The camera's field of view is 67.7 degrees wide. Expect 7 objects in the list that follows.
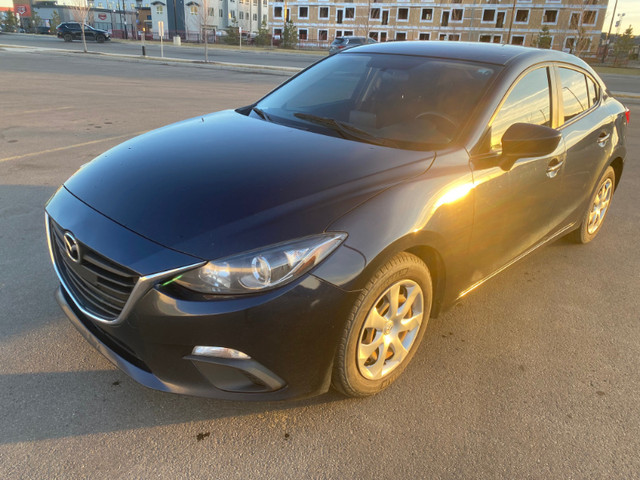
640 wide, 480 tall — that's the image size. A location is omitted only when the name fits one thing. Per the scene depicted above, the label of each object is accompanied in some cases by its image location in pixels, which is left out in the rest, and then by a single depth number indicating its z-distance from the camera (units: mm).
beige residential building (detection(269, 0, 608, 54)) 57875
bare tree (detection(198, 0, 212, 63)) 64412
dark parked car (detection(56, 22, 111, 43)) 43719
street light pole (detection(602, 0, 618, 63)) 46525
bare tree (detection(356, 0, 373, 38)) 65825
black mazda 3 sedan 1892
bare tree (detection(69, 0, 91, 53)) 33188
